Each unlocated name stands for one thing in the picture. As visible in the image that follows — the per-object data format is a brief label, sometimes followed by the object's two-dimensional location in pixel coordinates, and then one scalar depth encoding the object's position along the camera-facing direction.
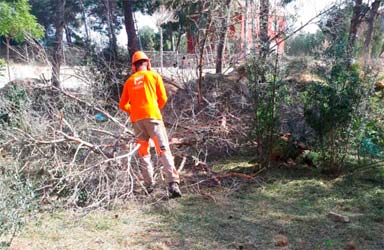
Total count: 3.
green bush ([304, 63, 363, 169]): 5.43
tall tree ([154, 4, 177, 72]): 10.68
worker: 4.97
